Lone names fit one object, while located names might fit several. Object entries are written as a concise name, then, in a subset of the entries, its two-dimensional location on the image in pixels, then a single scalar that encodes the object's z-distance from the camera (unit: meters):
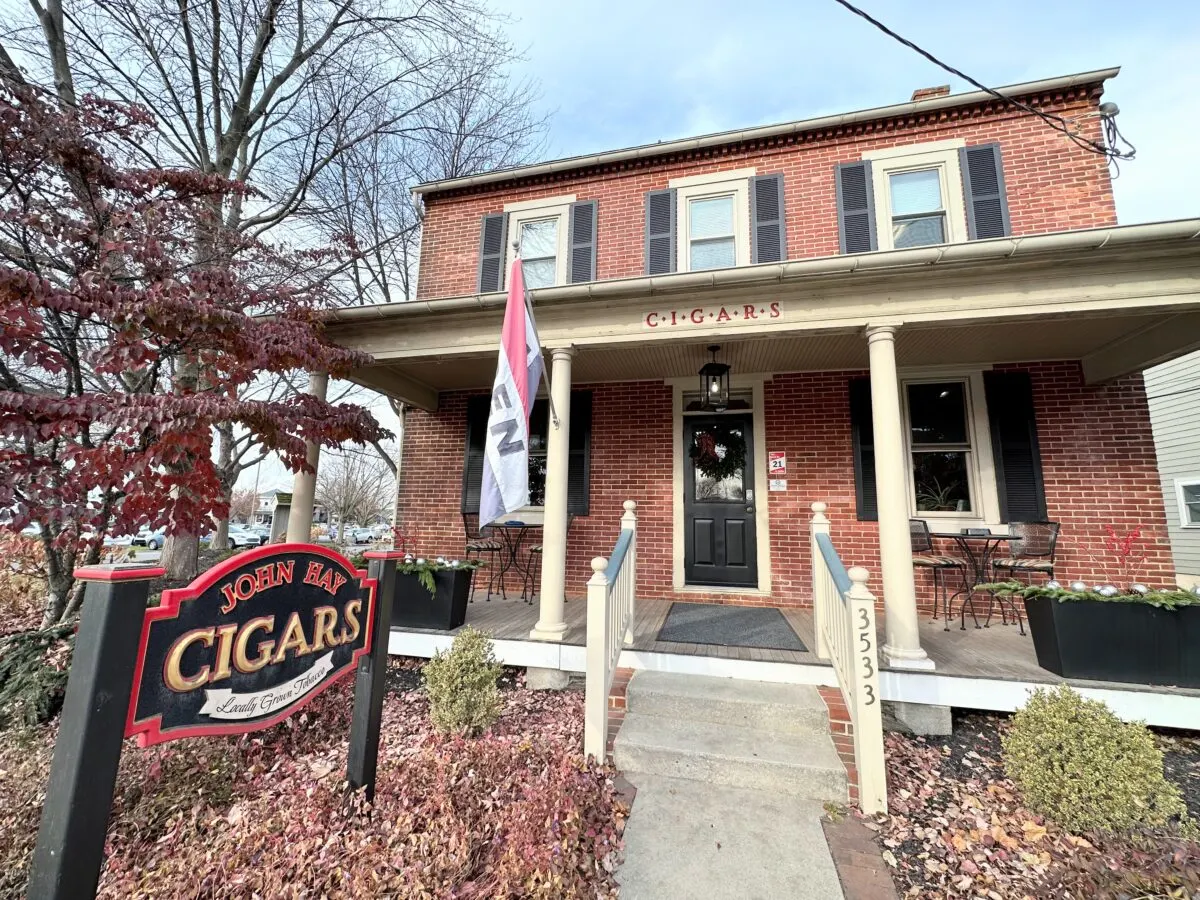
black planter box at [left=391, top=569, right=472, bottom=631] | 4.43
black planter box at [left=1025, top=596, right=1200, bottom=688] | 3.18
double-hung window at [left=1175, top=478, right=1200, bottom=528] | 10.27
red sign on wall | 5.66
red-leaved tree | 3.00
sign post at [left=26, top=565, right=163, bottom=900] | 1.31
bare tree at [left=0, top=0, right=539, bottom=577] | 6.40
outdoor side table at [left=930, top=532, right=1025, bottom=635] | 4.79
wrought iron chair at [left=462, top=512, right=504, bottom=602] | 6.24
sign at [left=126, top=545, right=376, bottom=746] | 1.53
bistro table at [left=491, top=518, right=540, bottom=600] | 6.13
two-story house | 3.84
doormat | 3.98
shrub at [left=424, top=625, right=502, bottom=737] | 3.12
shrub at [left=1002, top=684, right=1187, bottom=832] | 2.24
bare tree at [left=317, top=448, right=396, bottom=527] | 27.25
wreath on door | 5.88
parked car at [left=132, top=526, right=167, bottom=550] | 21.92
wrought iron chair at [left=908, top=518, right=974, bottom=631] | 4.60
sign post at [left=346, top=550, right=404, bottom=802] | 2.37
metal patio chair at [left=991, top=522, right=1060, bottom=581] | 4.86
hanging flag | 3.44
